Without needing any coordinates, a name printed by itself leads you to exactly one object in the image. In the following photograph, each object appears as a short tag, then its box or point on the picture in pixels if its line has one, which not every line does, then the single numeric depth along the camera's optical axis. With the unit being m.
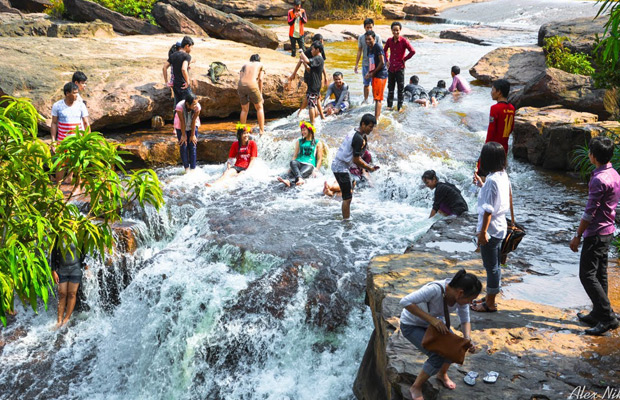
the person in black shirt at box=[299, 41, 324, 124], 11.81
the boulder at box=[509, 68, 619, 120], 11.45
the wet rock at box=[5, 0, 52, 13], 22.95
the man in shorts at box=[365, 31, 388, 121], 11.51
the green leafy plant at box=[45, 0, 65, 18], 18.89
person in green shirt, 10.59
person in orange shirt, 16.98
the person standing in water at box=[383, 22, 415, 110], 11.66
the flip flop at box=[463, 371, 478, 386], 4.48
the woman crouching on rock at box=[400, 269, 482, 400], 4.16
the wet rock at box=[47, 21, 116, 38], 15.79
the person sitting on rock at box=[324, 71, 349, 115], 13.25
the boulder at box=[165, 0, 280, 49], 18.72
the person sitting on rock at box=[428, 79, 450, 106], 14.52
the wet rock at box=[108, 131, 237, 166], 11.52
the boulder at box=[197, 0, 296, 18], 28.56
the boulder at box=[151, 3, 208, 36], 17.92
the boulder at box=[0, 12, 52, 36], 16.48
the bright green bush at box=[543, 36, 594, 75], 13.39
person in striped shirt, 9.18
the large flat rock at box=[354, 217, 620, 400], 4.44
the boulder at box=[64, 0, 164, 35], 18.14
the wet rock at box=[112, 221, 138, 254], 8.62
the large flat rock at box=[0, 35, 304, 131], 11.79
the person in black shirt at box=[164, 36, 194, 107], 11.20
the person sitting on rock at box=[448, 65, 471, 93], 15.23
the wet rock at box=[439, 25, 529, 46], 23.33
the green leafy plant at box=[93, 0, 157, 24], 18.98
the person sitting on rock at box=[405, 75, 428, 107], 14.05
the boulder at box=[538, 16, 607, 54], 14.52
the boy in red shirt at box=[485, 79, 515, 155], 7.68
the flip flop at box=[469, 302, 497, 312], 5.41
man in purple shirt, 4.82
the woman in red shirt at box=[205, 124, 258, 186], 10.82
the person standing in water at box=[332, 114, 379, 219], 7.79
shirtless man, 11.80
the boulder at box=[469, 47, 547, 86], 15.63
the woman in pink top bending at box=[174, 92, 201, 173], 10.20
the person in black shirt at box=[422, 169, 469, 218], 8.17
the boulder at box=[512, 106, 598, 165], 10.56
